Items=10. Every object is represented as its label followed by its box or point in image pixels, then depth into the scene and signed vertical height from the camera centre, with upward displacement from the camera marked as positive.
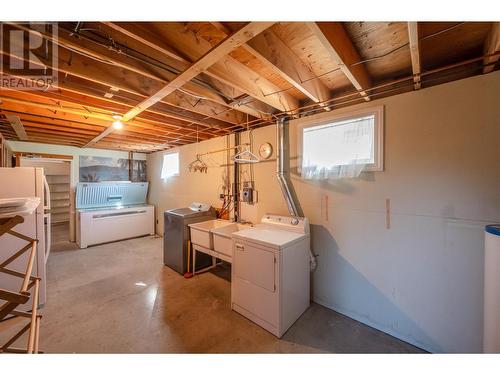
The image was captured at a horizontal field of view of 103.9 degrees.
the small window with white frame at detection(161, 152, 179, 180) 4.86 +0.53
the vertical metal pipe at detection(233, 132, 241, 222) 3.37 -0.04
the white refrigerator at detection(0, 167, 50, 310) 2.17 -0.47
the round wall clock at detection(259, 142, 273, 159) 2.87 +0.53
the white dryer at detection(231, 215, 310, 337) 1.91 -0.94
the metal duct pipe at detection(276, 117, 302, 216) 2.56 +0.23
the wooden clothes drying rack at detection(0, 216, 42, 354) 0.87 -0.54
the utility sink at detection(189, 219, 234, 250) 2.87 -0.72
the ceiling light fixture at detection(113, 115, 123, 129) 2.68 +0.91
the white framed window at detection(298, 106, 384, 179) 2.03 +0.49
